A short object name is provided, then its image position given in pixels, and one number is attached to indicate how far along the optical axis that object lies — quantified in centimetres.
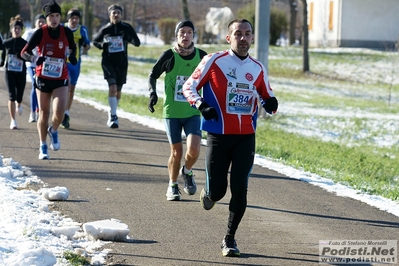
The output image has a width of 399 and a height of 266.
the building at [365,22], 5497
